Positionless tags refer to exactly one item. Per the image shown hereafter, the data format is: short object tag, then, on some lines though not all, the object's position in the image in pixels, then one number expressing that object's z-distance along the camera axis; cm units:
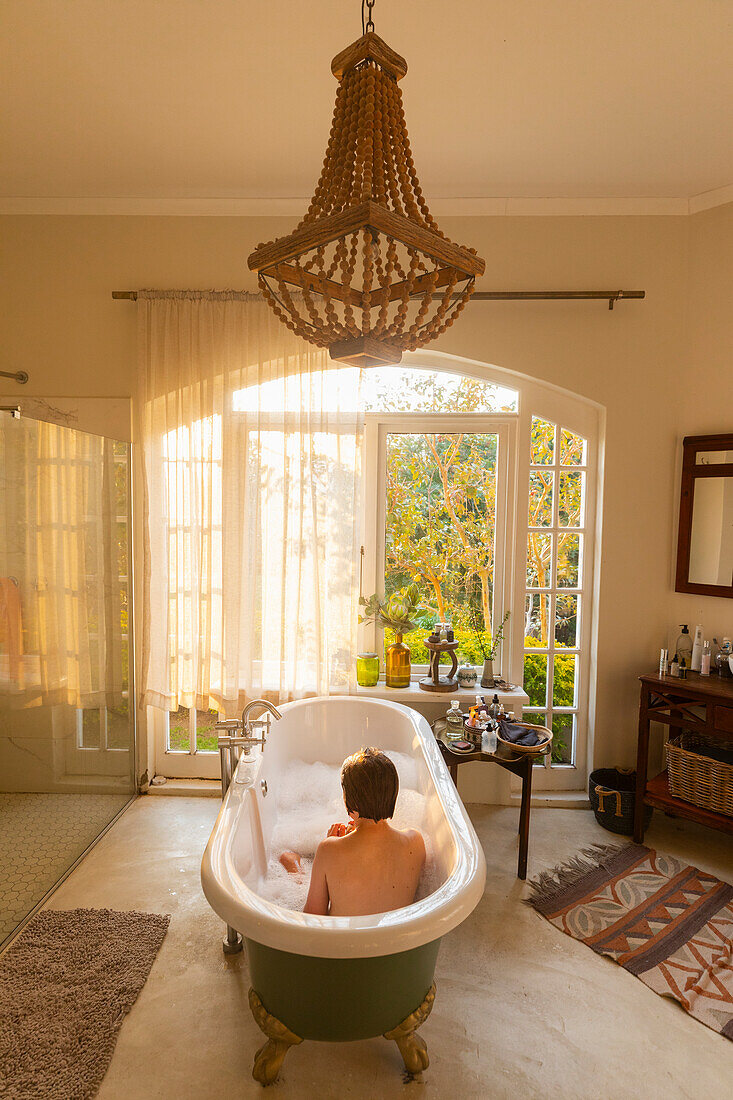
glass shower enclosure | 240
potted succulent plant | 326
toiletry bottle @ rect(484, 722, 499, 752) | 275
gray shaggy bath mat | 170
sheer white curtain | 312
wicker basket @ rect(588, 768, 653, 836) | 295
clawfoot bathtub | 141
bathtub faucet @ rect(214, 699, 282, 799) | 221
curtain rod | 299
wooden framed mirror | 299
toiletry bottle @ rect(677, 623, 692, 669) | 308
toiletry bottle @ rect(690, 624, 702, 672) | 299
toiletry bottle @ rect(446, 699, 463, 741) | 282
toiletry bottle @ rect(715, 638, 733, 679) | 288
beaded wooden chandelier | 122
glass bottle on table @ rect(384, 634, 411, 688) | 327
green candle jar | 329
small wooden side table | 265
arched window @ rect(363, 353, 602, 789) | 333
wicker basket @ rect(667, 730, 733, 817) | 263
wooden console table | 263
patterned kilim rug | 204
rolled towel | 269
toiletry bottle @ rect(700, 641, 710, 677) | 293
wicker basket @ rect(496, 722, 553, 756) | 263
